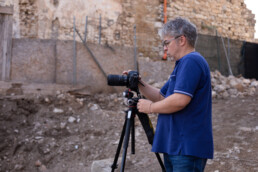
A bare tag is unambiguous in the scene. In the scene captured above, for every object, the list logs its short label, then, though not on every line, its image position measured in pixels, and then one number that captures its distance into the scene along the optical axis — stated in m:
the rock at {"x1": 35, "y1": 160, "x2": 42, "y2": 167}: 3.50
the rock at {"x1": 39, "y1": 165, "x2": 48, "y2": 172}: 3.42
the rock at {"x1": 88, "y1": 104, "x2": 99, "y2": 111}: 4.94
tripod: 1.94
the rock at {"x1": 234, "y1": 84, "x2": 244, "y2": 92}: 6.43
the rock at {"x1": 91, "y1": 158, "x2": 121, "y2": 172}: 2.96
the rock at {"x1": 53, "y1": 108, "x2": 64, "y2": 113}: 4.61
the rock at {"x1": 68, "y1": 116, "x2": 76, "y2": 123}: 4.45
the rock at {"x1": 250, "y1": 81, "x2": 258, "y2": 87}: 6.93
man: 1.50
